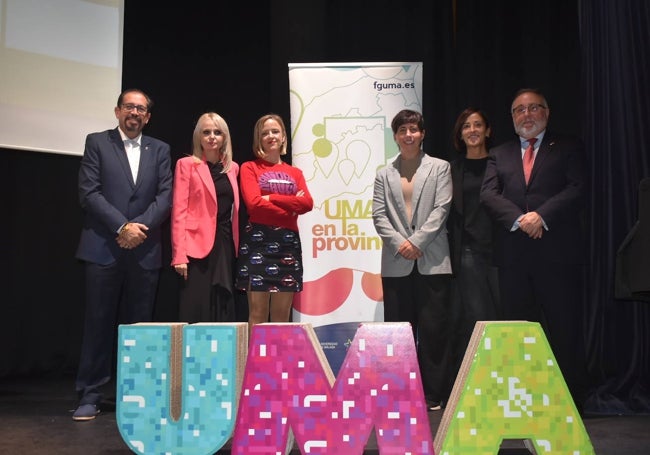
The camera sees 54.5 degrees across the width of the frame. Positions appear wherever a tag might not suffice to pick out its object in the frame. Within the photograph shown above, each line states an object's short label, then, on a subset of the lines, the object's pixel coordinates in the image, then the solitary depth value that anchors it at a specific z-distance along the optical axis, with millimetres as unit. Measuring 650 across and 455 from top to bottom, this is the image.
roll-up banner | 3777
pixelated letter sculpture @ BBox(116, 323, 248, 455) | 2018
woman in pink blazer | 3217
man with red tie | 3033
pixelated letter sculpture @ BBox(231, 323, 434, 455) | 1901
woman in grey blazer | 3213
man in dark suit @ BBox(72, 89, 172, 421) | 3129
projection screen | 3871
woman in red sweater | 3211
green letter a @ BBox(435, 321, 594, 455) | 1933
